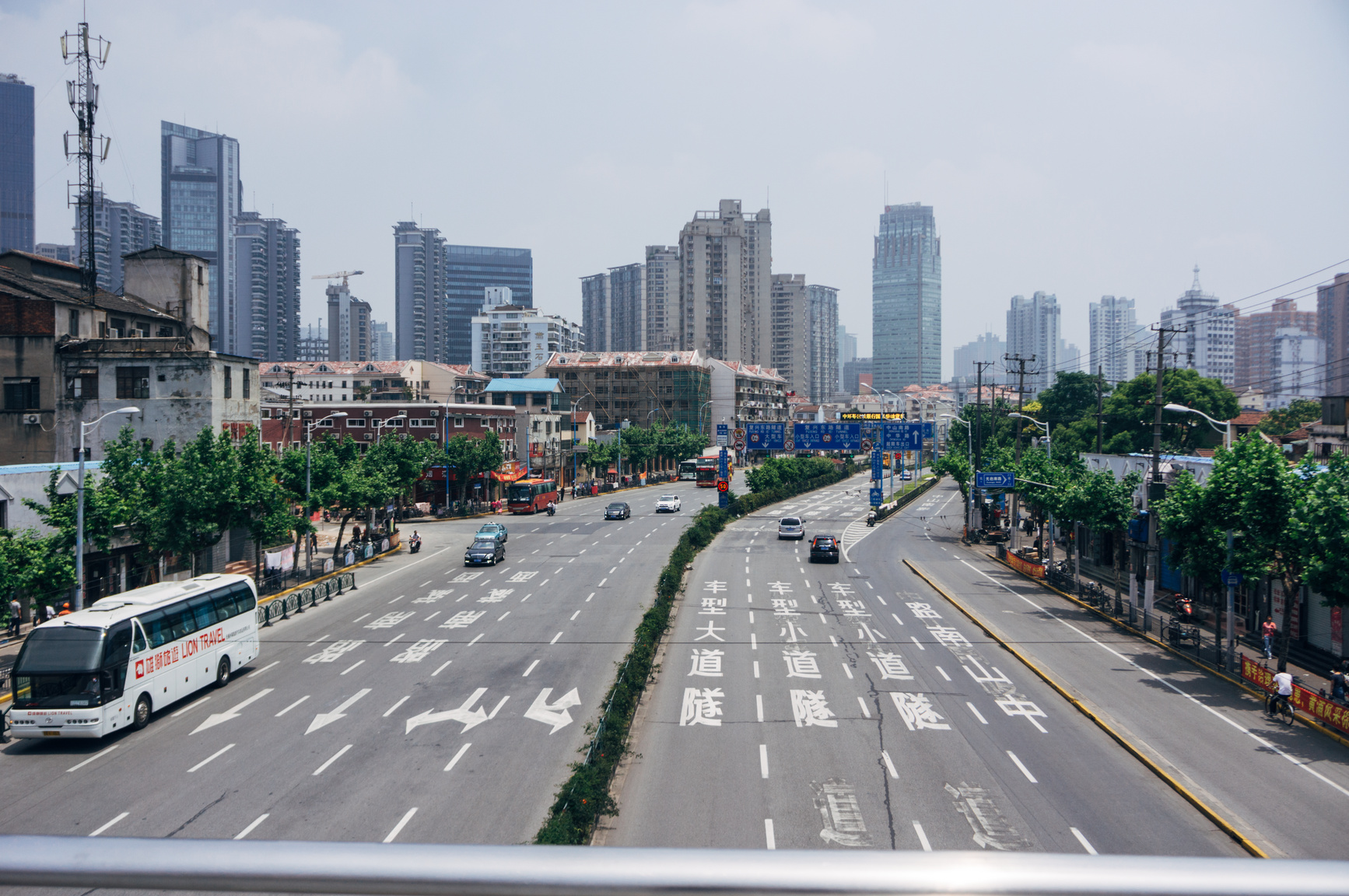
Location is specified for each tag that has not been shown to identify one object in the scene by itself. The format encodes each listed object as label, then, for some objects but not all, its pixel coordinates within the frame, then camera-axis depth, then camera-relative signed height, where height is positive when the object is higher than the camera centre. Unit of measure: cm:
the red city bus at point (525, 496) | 7388 -487
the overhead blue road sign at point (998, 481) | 4797 -239
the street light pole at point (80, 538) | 2666 -303
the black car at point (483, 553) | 4753 -625
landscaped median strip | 1403 -621
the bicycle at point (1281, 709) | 2219 -695
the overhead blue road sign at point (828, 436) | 7062 +19
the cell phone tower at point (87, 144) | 4012 +1490
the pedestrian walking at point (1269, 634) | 2656 -614
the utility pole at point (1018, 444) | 5463 -43
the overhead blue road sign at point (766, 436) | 7256 +15
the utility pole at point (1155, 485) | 3164 -171
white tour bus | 1983 -537
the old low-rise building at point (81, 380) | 4538 +316
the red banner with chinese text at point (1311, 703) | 2098 -678
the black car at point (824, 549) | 4975 -636
